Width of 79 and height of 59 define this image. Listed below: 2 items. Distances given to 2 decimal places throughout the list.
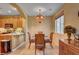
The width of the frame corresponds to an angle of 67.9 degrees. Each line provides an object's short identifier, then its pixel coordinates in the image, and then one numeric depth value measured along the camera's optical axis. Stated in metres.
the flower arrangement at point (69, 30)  1.15
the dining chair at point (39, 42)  1.31
